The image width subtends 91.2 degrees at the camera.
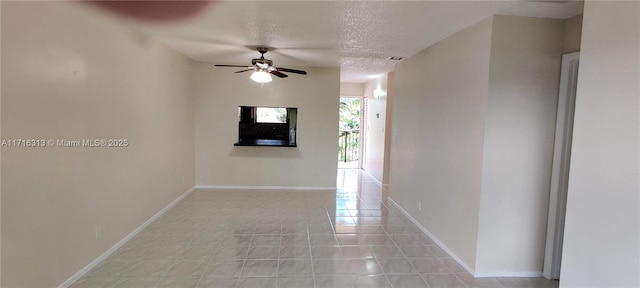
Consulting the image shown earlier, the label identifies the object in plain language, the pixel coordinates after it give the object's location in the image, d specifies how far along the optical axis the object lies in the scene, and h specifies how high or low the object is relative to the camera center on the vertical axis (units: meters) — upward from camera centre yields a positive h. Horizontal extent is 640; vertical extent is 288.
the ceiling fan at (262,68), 4.09 +0.72
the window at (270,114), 5.93 +0.17
